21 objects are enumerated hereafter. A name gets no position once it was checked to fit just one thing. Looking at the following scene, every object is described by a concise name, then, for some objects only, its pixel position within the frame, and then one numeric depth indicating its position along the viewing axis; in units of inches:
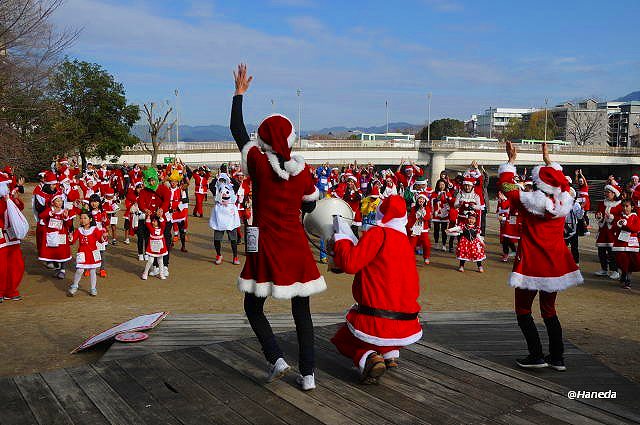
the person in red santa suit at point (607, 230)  408.3
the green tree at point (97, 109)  1232.8
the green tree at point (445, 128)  3959.2
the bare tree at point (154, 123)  1704.0
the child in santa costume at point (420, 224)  467.5
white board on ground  219.1
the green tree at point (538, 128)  3779.5
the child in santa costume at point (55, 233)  370.0
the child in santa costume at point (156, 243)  385.1
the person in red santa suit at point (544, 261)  179.5
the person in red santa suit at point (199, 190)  792.9
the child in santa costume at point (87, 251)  338.3
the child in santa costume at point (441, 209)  538.7
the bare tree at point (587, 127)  4116.6
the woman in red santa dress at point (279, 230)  146.7
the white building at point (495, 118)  5965.1
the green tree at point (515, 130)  4023.1
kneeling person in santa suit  157.8
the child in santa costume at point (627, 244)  386.3
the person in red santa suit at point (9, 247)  306.7
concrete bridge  1974.7
